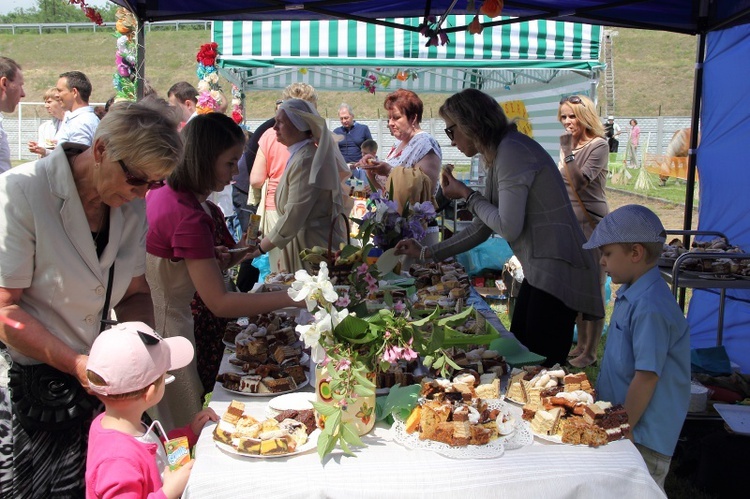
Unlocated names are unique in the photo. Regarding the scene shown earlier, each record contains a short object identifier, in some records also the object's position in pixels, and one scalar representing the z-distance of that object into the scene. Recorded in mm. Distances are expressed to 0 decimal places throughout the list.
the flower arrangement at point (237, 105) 9422
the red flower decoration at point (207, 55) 7312
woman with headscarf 3820
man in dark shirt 8812
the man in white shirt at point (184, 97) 6508
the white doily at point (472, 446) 1584
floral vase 1675
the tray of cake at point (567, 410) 1674
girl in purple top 2465
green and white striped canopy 7305
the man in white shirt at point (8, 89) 4453
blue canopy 4242
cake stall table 1487
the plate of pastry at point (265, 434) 1566
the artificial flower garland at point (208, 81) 6824
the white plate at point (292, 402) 1861
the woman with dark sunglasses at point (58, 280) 1799
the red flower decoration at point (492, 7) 3273
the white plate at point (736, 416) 2766
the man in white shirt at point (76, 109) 5414
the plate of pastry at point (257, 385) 2006
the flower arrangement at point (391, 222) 3547
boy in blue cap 1932
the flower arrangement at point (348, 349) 1595
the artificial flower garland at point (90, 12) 3840
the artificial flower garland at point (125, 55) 4773
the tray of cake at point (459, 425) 1614
